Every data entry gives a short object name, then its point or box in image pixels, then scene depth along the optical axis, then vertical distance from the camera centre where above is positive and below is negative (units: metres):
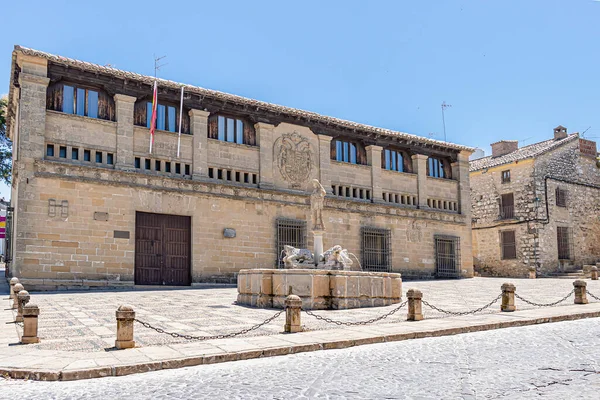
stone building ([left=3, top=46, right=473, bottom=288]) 17.75 +2.86
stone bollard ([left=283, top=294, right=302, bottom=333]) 8.99 -0.96
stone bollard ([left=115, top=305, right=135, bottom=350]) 7.36 -0.91
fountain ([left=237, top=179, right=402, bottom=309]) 12.30 -0.59
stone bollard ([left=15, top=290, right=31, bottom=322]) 9.43 -0.69
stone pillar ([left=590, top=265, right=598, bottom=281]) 26.19 -1.01
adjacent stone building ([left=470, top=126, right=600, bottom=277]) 31.06 +2.75
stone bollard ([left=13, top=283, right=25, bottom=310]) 12.09 -0.63
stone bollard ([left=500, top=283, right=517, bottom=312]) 12.23 -0.96
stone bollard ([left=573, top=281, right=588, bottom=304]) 13.75 -0.95
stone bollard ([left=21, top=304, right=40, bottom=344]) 7.76 -0.88
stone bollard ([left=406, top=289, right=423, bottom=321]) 10.65 -0.95
